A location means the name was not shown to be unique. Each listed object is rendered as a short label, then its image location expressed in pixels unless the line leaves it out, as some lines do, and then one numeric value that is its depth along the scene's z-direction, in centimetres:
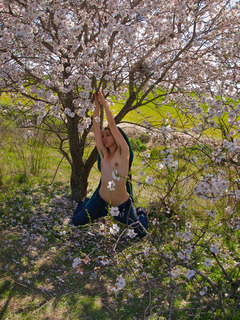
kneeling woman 411
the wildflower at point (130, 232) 231
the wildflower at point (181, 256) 252
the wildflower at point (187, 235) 237
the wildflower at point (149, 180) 215
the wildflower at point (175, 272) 242
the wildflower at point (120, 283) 213
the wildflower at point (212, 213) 229
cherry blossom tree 392
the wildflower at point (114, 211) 243
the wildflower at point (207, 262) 213
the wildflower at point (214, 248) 214
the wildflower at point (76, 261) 226
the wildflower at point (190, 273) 205
